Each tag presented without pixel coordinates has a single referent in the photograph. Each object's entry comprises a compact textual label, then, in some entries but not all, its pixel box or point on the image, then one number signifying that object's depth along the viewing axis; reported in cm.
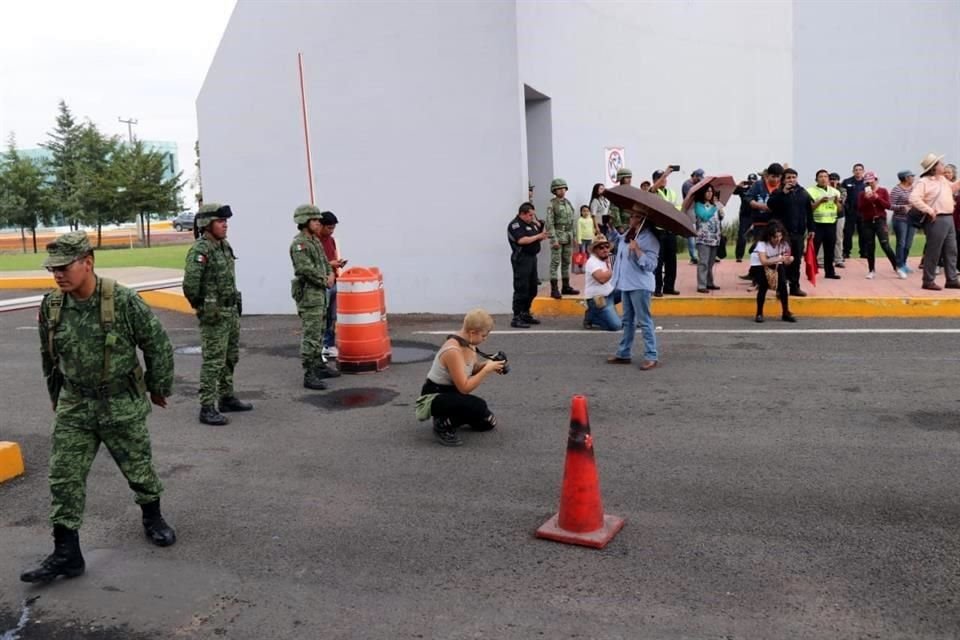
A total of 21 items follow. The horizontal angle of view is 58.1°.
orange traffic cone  476
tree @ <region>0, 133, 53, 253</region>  4497
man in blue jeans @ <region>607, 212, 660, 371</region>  900
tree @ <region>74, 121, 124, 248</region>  4353
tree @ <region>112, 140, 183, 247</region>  4375
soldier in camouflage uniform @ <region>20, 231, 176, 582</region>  449
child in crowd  1586
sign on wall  1650
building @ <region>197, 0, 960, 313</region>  1299
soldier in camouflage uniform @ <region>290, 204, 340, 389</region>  872
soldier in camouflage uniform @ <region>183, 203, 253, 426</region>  737
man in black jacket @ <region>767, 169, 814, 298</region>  1192
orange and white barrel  941
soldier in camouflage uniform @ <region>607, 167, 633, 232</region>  1465
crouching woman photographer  638
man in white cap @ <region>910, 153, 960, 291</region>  1209
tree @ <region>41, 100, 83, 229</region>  4506
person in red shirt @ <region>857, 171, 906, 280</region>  1447
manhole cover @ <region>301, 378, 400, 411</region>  807
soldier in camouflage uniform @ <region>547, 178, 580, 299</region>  1310
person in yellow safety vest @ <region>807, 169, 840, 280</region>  1353
